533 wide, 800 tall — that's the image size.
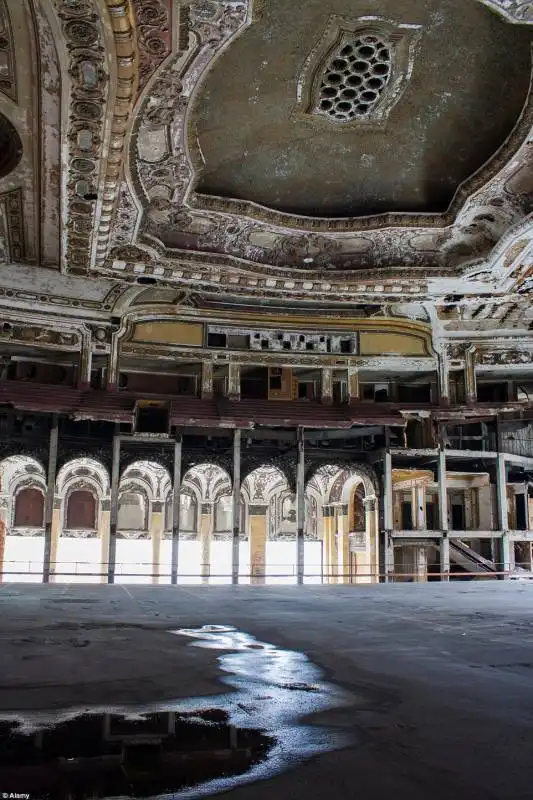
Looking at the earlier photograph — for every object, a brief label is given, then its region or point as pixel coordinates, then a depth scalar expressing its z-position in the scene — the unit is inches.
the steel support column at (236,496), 887.7
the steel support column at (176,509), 863.7
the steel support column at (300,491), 907.4
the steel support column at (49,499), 823.7
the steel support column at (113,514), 848.9
